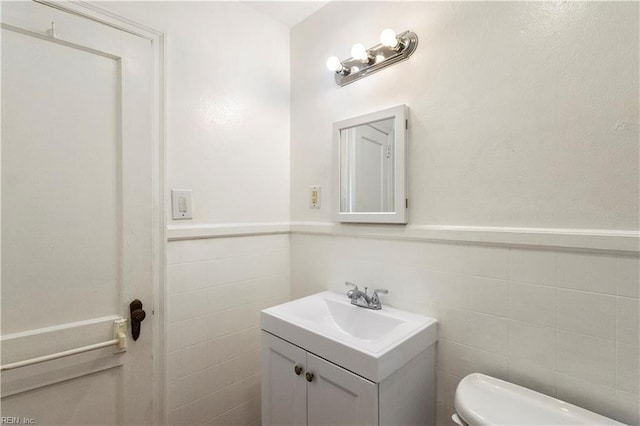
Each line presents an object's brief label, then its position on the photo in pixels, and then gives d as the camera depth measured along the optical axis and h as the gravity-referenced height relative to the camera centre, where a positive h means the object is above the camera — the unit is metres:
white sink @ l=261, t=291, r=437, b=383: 0.96 -0.46
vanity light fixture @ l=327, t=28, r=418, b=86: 1.28 +0.72
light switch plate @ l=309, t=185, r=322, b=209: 1.67 +0.09
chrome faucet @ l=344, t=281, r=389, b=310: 1.34 -0.39
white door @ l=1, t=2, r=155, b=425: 1.02 +0.00
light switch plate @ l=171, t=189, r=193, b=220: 1.37 +0.04
